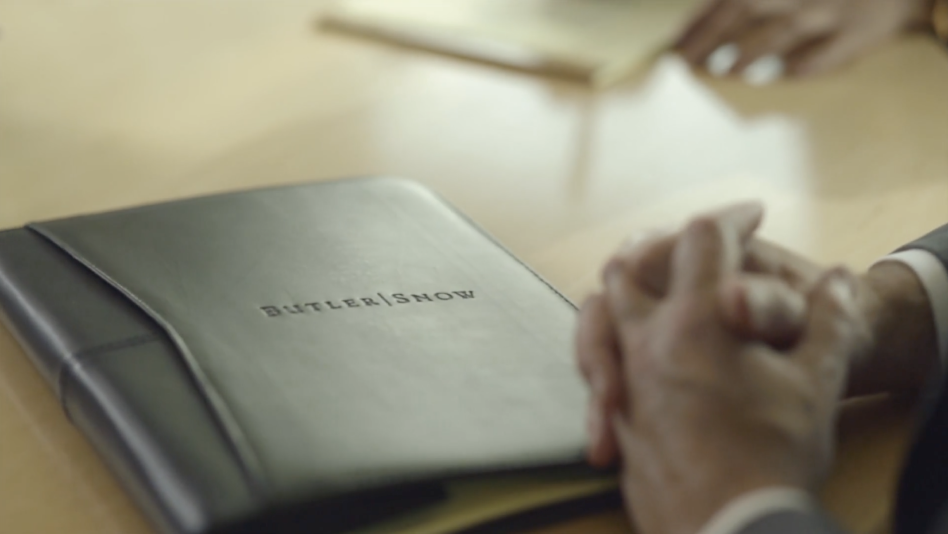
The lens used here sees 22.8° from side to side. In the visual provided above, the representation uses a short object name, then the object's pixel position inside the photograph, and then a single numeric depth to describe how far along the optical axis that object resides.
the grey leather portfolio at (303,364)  0.99
